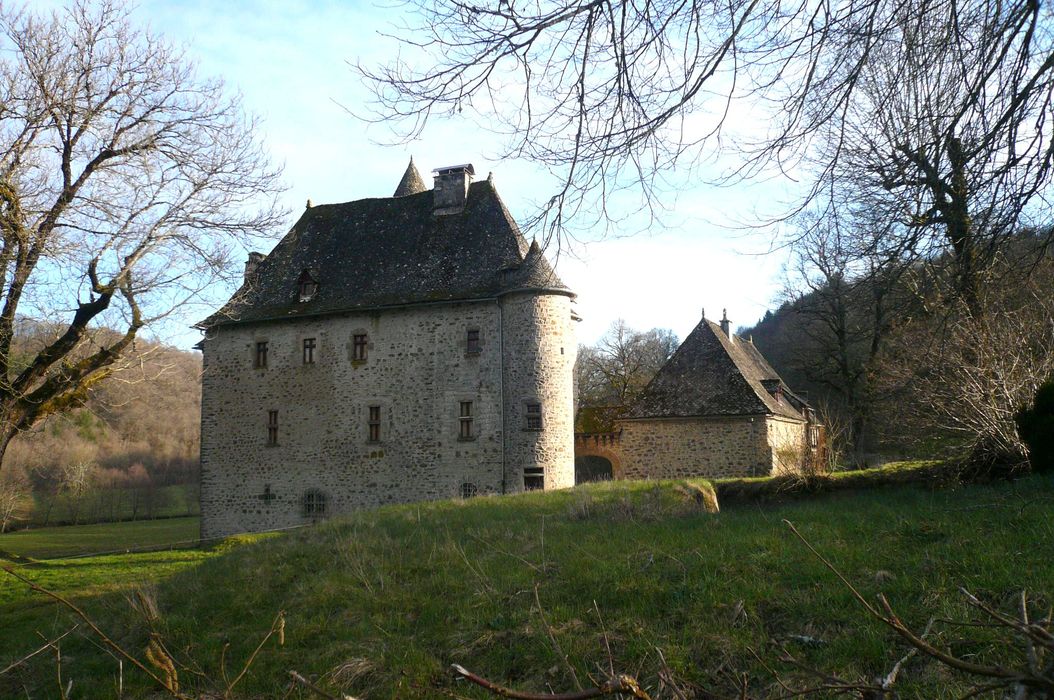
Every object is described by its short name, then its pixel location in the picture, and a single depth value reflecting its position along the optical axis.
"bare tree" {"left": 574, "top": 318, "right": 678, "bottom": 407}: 41.50
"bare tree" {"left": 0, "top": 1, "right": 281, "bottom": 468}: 13.45
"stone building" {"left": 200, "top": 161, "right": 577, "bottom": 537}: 21.56
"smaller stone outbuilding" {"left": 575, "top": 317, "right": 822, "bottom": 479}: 23.81
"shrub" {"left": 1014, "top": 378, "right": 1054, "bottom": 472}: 9.69
